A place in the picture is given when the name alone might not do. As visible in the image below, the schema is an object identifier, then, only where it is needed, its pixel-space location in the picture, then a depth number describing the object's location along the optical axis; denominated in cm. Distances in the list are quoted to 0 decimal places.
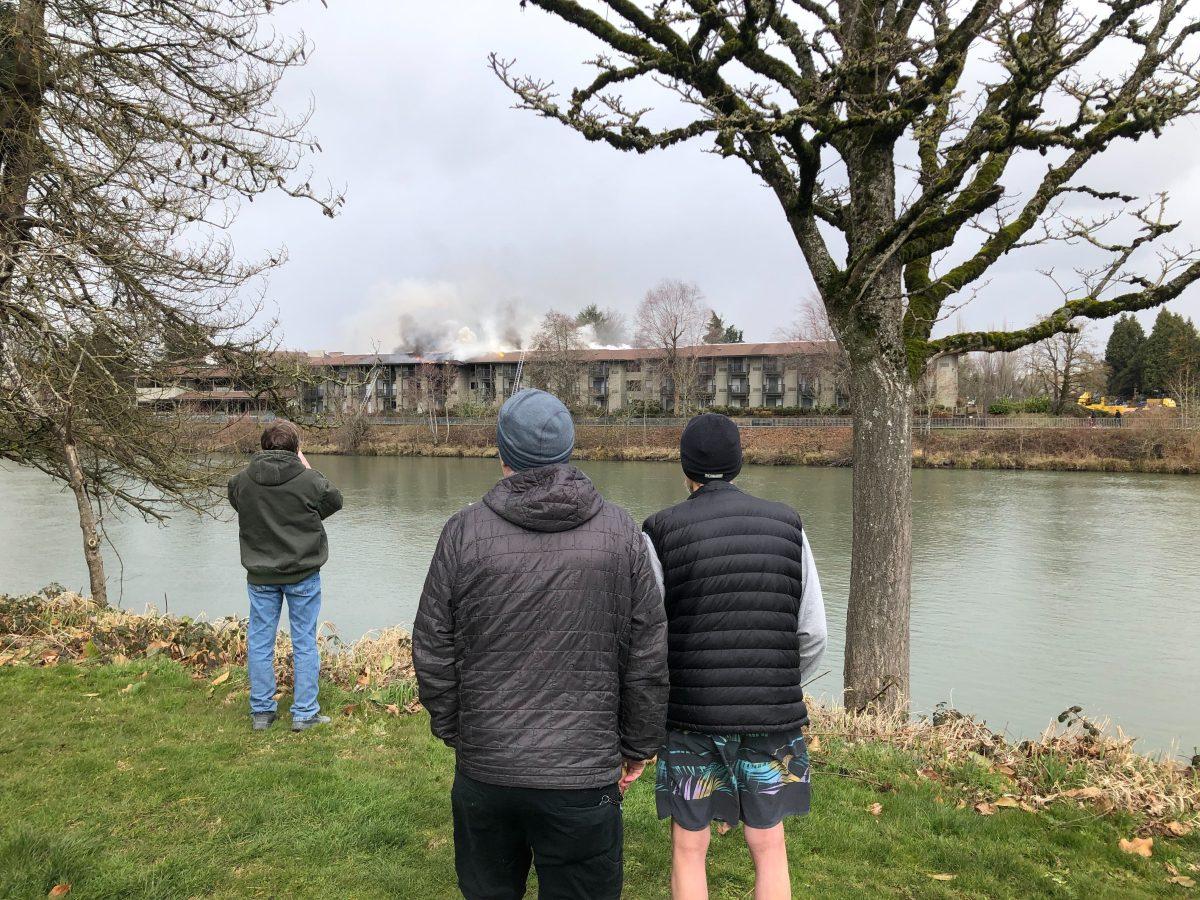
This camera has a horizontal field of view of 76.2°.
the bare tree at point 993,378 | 6138
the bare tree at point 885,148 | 432
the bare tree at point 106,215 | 594
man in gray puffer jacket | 196
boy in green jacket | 419
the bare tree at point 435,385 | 6153
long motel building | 5991
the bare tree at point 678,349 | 5738
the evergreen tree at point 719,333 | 8669
